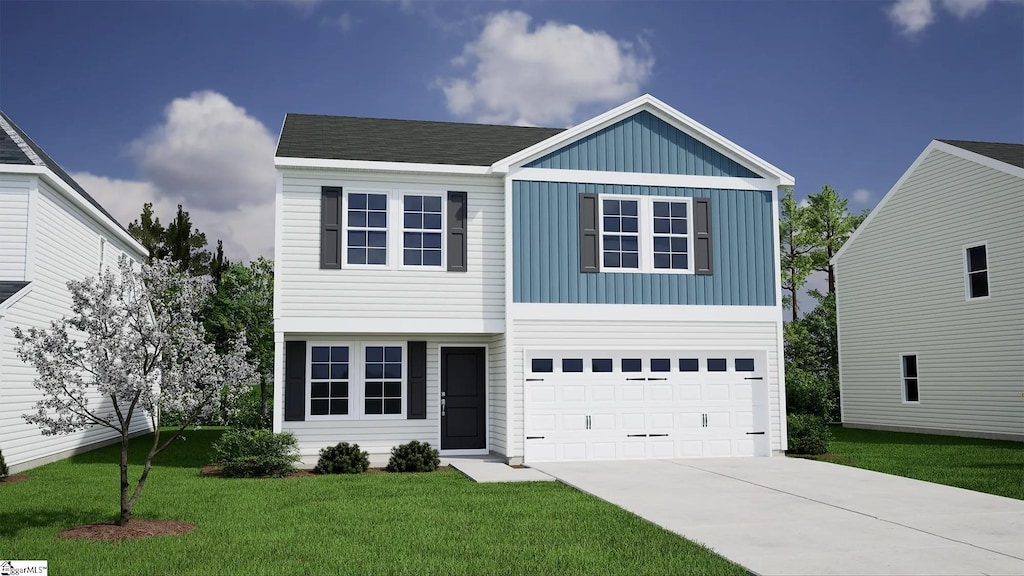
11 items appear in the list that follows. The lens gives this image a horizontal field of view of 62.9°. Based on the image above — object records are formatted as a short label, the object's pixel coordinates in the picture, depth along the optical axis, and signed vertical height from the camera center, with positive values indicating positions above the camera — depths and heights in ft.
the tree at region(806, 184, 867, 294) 123.95 +21.17
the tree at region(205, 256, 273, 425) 84.33 +5.87
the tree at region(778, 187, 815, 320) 123.24 +17.96
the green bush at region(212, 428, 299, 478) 47.88 -4.97
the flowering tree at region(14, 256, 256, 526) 31.30 +0.51
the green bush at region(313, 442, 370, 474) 49.80 -5.52
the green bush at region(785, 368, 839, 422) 65.16 -2.26
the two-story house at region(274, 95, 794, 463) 53.57 +4.76
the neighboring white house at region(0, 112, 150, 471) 50.85 +6.98
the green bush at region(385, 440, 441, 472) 50.21 -5.48
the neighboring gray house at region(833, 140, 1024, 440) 69.00 +5.86
